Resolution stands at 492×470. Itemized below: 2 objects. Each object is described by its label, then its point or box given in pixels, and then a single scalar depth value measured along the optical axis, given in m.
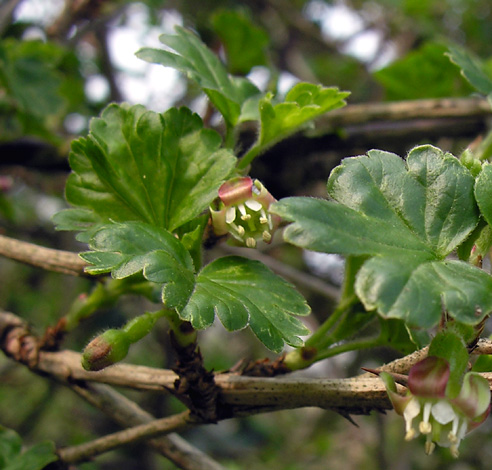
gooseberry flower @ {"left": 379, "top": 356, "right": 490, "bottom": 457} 0.18
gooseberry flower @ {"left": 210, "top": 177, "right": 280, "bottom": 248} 0.19
